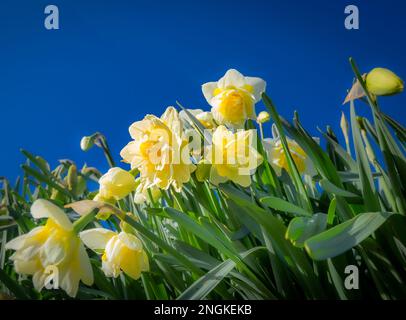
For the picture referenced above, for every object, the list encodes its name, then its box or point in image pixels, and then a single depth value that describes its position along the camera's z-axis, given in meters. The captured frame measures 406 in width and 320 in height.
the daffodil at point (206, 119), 0.87
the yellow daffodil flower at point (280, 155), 0.79
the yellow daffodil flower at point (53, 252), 0.51
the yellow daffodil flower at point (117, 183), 0.71
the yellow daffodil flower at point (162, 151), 0.63
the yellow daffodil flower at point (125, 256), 0.62
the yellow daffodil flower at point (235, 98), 0.79
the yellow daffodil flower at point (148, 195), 0.88
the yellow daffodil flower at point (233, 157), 0.67
